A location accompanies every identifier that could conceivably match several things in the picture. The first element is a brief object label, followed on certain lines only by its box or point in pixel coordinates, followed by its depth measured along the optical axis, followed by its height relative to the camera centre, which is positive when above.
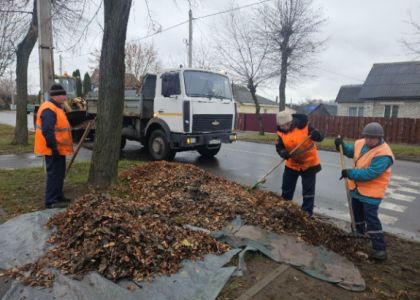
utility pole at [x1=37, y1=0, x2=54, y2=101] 6.65 +1.25
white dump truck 8.89 +0.00
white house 25.12 +1.89
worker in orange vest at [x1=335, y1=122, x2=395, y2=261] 3.72 -0.70
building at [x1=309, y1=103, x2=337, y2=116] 42.01 +0.82
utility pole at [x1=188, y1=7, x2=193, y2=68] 19.69 +3.98
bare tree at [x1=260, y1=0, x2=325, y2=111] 19.73 +4.60
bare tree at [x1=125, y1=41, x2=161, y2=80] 29.48 +4.65
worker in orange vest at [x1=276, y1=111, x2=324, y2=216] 4.67 -0.50
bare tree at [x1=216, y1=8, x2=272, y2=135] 20.80 +2.62
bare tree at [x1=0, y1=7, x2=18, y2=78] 11.96 +2.86
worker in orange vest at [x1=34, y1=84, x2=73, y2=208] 4.73 -0.48
